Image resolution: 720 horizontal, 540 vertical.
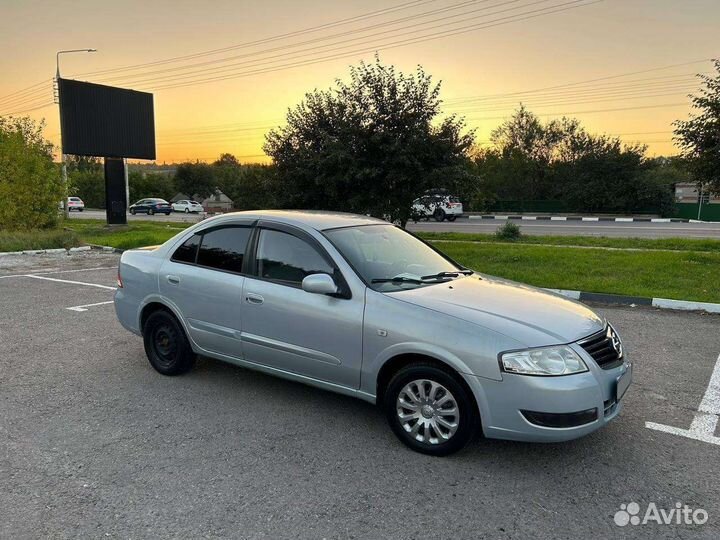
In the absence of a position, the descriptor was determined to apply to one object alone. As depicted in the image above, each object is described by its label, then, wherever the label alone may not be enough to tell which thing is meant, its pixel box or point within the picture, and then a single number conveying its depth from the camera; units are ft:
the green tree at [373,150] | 43.06
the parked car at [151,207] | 161.07
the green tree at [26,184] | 60.90
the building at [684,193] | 151.10
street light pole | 65.59
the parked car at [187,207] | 184.14
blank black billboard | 75.31
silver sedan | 10.83
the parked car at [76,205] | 175.94
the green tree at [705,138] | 34.04
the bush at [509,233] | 55.98
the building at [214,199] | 177.08
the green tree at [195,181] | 260.01
